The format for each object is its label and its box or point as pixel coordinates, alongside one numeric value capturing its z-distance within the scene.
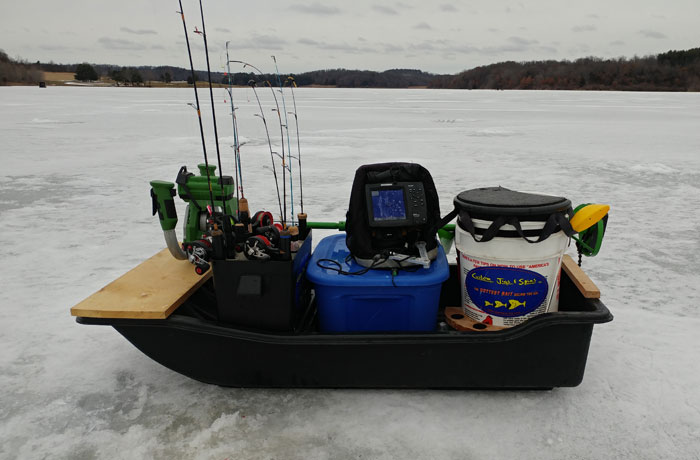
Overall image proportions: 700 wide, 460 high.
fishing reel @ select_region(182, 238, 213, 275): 1.81
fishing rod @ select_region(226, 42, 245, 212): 1.81
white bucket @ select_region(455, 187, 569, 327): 1.75
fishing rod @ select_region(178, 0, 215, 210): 1.67
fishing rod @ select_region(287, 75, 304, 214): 1.97
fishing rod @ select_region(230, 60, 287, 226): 1.88
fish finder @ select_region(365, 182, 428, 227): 1.84
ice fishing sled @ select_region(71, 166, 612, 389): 1.68
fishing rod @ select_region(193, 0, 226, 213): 1.72
